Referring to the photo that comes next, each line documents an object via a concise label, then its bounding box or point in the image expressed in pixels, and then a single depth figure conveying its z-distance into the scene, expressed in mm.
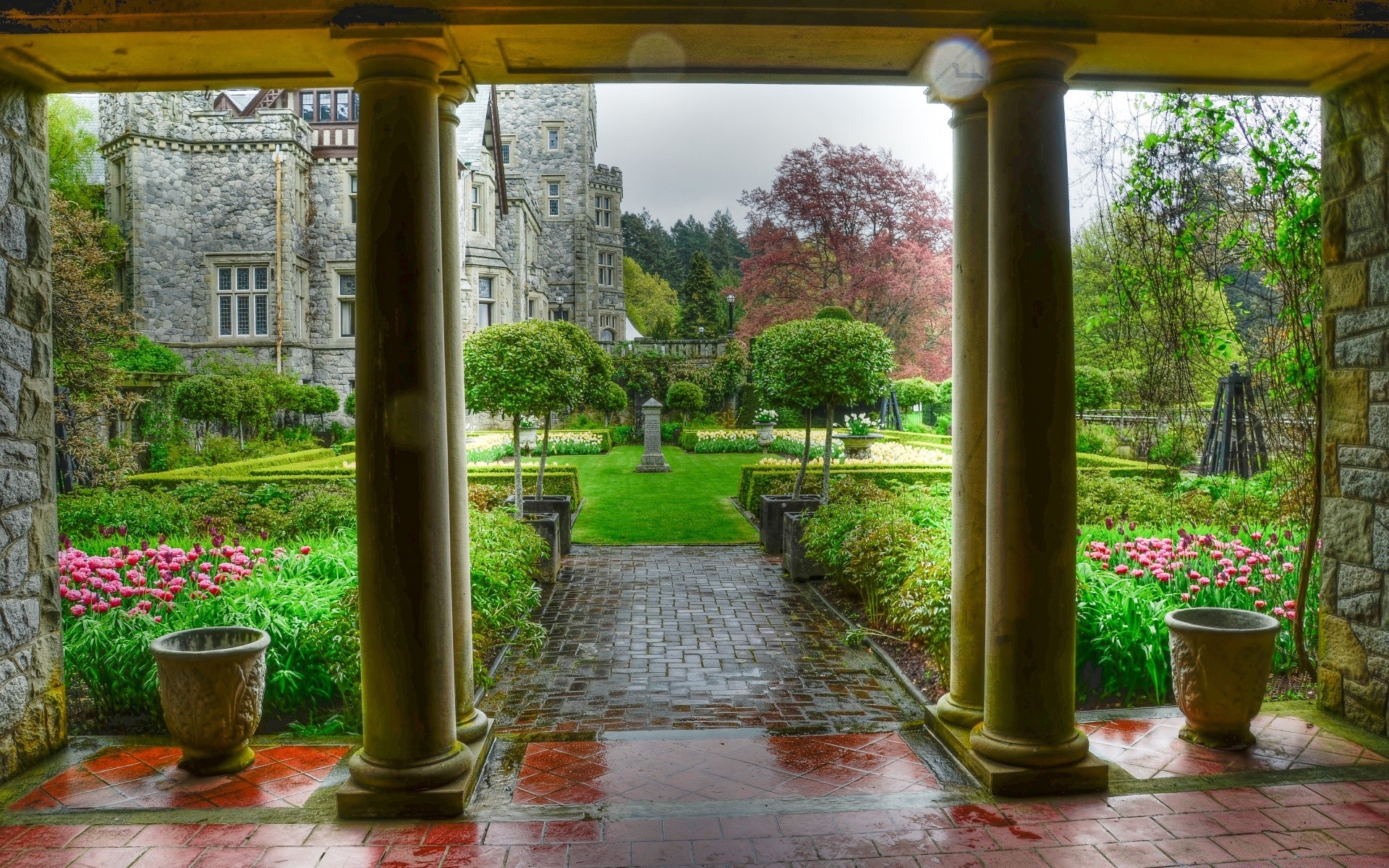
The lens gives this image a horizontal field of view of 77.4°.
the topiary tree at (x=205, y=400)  17188
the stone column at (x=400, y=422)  3400
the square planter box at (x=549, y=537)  8734
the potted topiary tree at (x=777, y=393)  10688
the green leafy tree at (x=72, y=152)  25000
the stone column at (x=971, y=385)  4008
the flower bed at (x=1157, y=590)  4945
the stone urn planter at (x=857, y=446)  18812
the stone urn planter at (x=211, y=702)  3768
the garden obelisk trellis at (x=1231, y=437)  11805
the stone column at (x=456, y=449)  3924
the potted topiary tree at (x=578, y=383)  10469
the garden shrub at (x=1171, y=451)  12703
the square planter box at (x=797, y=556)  8945
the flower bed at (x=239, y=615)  4633
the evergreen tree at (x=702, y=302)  44500
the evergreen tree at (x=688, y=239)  67125
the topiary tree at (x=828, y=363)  10828
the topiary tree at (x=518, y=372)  9938
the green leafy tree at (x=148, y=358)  20781
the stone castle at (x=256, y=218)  23938
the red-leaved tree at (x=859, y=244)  27812
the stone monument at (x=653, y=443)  19562
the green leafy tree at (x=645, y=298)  58156
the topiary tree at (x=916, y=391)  27594
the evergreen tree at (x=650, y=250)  63000
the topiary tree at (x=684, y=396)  28375
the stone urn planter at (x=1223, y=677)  3951
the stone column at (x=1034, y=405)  3523
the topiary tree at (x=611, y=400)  14569
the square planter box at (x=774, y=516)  10617
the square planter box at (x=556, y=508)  10523
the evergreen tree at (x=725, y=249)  62812
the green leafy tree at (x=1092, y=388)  21266
